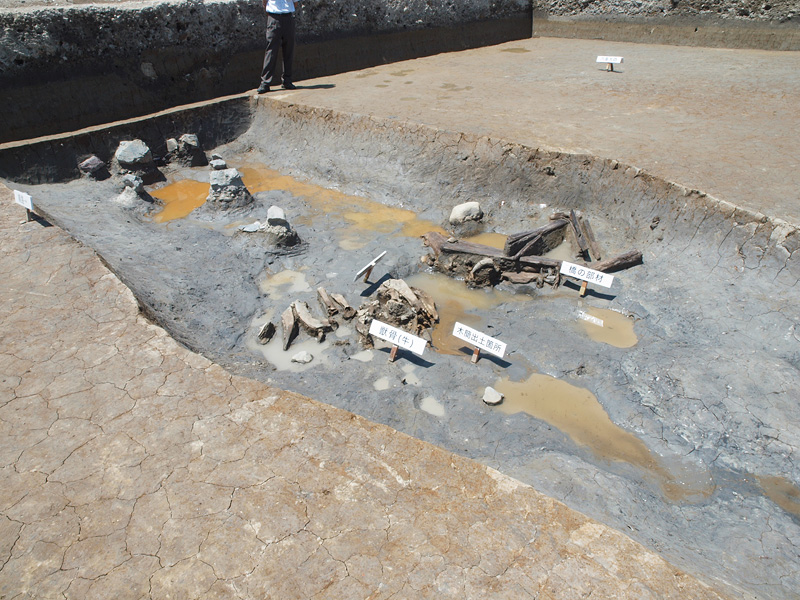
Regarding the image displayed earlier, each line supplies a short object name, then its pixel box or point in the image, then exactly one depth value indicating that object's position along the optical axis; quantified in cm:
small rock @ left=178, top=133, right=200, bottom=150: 761
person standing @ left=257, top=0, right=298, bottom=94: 780
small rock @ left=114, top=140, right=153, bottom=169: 699
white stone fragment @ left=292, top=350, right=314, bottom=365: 416
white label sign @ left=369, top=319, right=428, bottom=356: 384
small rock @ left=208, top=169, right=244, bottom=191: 628
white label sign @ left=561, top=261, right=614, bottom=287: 460
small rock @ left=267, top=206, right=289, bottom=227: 553
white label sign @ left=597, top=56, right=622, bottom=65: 829
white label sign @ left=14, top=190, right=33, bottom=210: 479
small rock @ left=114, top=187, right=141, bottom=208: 645
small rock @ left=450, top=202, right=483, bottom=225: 597
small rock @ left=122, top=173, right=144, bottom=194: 659
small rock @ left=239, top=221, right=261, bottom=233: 570
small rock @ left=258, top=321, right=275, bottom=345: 436
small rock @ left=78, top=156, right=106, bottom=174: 695
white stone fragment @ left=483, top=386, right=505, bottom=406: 373
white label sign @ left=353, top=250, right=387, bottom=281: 496
